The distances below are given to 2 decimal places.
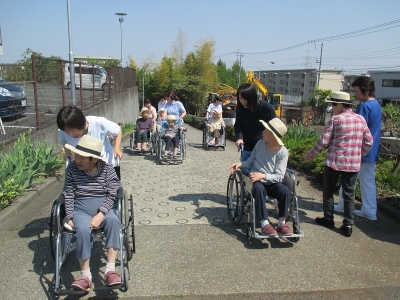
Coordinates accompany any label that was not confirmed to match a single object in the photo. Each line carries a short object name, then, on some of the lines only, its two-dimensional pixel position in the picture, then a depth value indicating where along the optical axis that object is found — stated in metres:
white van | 10.93
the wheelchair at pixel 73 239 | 2.90
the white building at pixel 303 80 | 75.19
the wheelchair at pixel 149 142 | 9.54
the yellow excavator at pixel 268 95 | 28.00
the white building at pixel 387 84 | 49.41
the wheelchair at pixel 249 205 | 3.99
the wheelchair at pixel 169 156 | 8.46
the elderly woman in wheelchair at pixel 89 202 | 2.99
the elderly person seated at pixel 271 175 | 3.98
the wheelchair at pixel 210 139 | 10.73
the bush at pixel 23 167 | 5.04
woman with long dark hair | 4.59
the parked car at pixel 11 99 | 7.51
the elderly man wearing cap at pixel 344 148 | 4.27
